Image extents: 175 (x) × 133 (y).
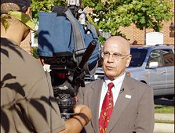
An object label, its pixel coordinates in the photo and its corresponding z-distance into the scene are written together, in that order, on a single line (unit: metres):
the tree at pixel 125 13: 11.74
